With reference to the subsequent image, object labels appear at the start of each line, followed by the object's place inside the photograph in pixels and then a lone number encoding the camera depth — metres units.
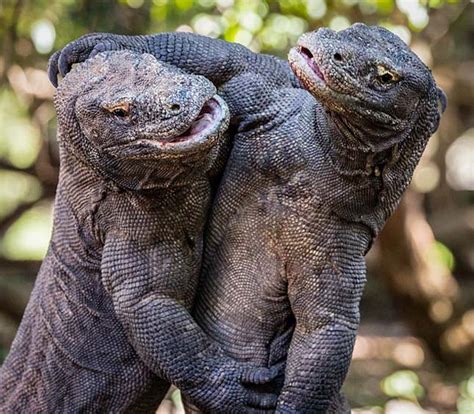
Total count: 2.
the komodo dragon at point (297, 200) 4.29
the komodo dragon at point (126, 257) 4.12
